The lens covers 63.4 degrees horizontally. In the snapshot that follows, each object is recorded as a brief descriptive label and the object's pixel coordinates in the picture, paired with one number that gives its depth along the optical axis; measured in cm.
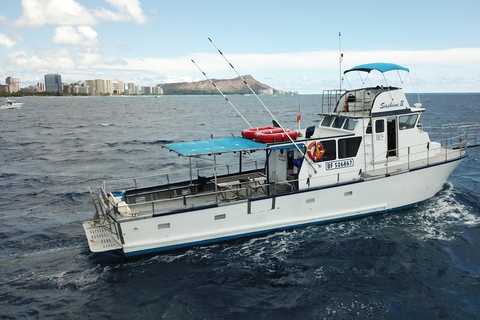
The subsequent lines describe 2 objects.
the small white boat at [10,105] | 11853
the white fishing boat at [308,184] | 1351
